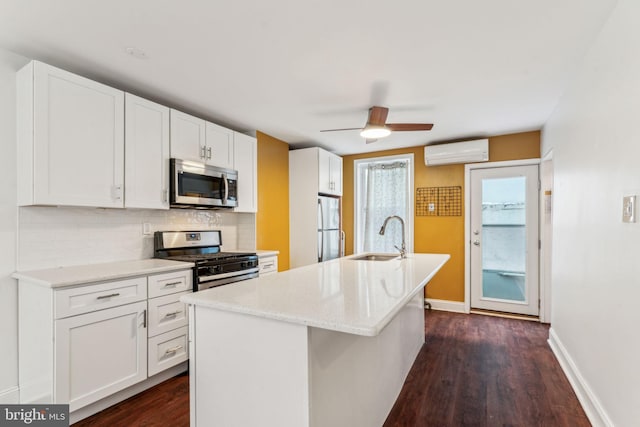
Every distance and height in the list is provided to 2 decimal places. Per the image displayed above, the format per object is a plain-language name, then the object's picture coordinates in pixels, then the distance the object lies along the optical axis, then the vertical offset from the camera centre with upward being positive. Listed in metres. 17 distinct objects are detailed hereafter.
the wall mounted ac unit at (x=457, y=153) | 4.14 +0.78
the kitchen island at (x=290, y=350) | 1.20 -0.56
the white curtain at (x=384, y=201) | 5.01 +0.18
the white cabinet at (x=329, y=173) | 4.45 +0.56
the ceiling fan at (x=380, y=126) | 2.78 +0.78
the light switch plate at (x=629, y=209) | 1.47 +0.02
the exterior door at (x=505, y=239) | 4.08 -0.33
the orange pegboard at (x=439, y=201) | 4.49 +0.16
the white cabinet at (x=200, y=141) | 2.90 +0.68
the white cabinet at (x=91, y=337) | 1.90 -0.80
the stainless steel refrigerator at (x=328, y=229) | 4.43 -0.23
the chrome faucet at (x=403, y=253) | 2.92 -0.36
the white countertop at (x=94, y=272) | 1.92 -0.40
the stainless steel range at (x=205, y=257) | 2.71 -0.41
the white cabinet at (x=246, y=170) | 3.57 +0.47
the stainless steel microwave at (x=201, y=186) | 2.84 +0.25
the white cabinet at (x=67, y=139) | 2.04 +0.48
